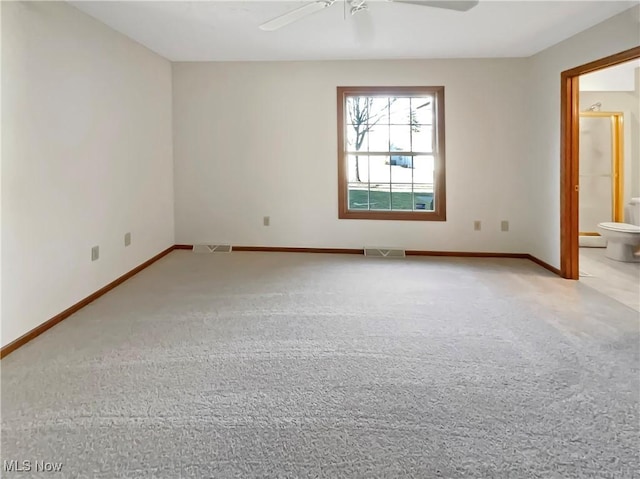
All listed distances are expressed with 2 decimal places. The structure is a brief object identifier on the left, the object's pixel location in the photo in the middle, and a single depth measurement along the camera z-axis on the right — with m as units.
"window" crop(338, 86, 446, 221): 5.06
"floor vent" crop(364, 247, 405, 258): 5.05
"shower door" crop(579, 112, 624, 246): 5.64
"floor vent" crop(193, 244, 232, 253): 5.27
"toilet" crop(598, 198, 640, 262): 4.66
